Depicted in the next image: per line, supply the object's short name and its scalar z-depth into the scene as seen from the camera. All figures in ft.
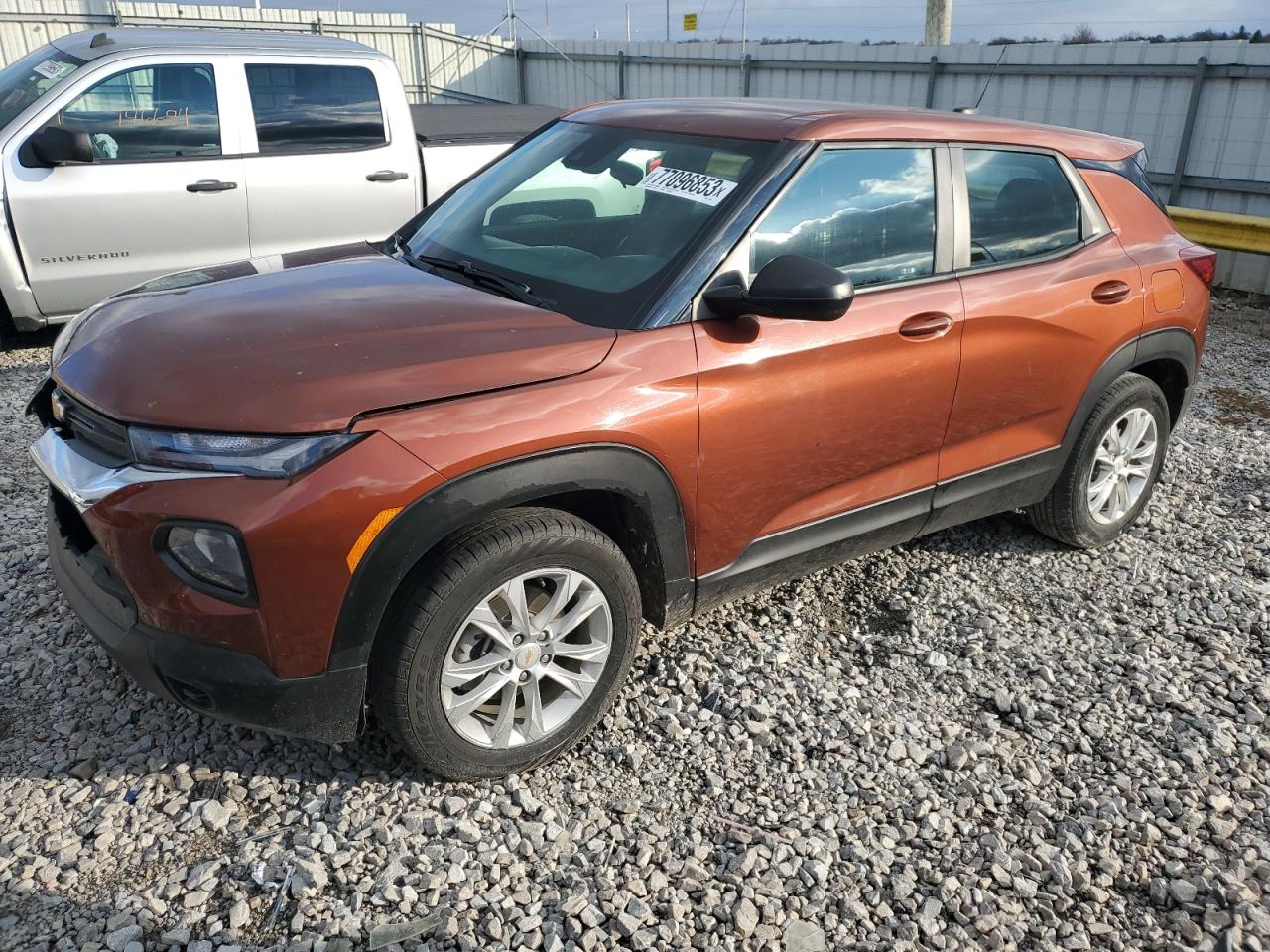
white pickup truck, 19.04
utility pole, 52.49
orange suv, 7.81
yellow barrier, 27.96
